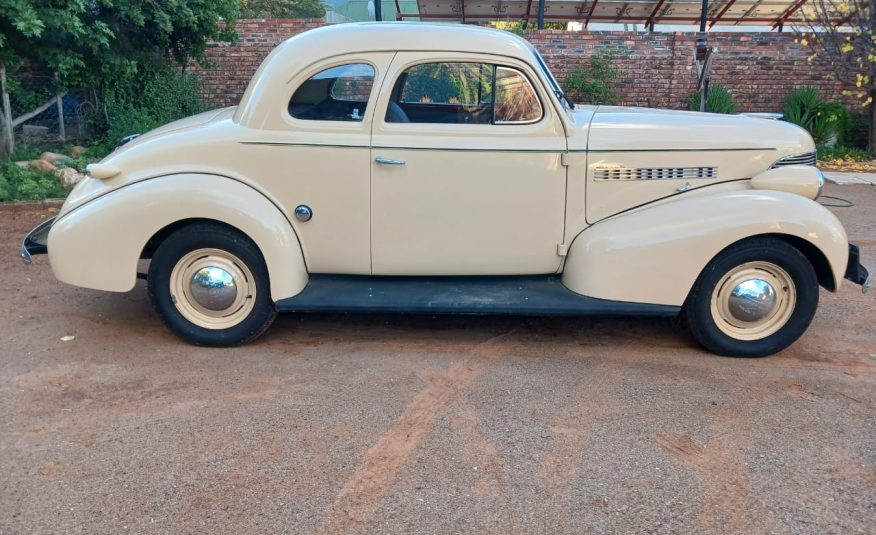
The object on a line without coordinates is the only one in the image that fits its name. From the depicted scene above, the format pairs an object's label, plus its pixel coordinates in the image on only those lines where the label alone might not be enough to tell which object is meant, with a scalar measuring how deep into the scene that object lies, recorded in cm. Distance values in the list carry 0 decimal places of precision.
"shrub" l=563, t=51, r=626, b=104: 1244
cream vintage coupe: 424
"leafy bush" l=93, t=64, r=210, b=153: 1038
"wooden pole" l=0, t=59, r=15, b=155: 923
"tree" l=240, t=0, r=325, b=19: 2162
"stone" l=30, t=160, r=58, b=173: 885
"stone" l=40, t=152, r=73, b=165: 932
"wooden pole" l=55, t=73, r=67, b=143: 1042
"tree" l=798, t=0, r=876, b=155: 1109
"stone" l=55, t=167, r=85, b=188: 864
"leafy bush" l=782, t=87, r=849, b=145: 1206
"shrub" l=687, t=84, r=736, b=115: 1221
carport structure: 1480
